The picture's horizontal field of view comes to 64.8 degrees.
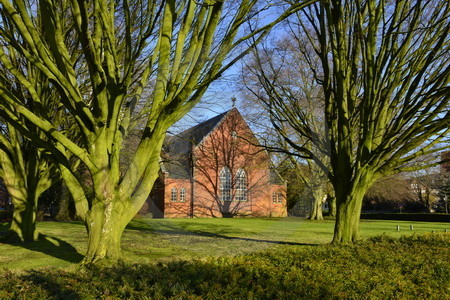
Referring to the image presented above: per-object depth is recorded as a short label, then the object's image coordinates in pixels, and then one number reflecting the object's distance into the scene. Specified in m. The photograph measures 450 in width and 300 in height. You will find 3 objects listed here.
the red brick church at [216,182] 34.88
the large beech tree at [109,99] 6.27
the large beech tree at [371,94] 9.02
